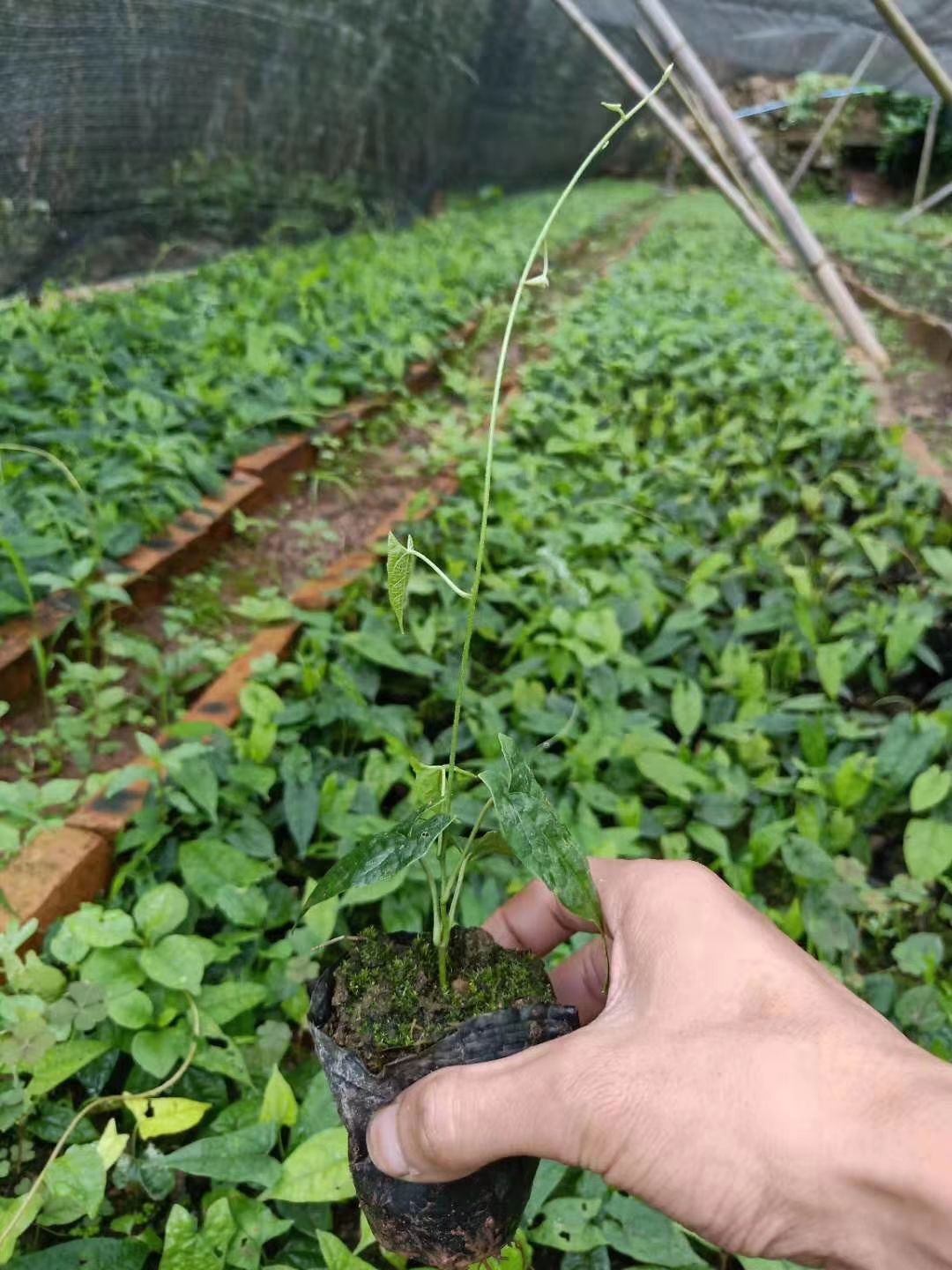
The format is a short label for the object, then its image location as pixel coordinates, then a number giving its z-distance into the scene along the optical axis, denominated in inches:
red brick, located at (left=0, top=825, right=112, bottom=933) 56.2
